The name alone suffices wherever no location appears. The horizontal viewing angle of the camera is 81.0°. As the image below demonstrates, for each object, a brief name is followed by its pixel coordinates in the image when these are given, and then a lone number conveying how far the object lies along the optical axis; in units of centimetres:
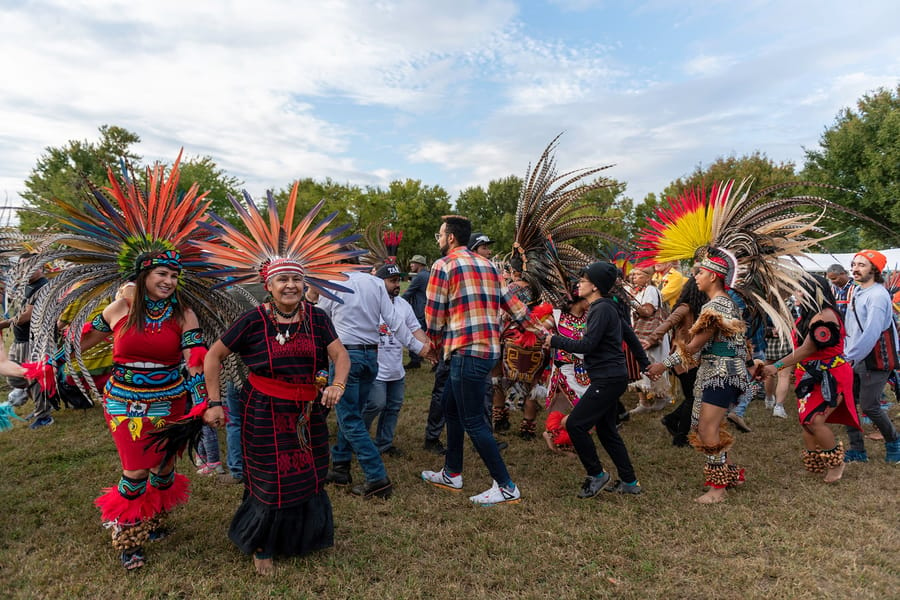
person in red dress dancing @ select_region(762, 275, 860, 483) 425
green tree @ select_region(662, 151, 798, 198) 2636
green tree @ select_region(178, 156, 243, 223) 3272
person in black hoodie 405
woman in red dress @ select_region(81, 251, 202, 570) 308
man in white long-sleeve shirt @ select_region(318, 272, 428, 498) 413
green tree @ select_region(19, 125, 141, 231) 3067
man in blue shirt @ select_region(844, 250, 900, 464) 455
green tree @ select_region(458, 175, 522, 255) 4453
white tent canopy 1309
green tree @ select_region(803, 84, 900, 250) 1992
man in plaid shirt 392
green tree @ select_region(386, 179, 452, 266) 4241
